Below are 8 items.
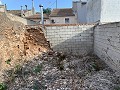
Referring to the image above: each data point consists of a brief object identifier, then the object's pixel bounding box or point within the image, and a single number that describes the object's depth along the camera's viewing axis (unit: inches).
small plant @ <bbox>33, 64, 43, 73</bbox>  120.3
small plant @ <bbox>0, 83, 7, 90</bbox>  94.3
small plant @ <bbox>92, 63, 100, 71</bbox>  122.5
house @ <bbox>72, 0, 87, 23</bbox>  386.7
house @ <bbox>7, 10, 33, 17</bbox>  516.1
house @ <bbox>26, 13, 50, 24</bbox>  528.9
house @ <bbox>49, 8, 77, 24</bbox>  483.0
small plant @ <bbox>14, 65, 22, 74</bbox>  117.3
